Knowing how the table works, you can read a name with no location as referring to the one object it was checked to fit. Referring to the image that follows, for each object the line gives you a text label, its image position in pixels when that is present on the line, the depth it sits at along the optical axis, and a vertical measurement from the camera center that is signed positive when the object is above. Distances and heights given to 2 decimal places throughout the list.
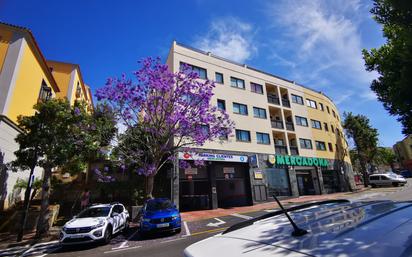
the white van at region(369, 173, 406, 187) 29.46 +1.27
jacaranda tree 14.19 +5.66
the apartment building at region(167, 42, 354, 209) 20.28 +4.96
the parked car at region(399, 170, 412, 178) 51.46 +3.30
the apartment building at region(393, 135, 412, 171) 59.81 +9.87
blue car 9.86 -0.99
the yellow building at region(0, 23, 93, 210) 12.03 +6.96
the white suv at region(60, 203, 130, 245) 8.42 -1.02
